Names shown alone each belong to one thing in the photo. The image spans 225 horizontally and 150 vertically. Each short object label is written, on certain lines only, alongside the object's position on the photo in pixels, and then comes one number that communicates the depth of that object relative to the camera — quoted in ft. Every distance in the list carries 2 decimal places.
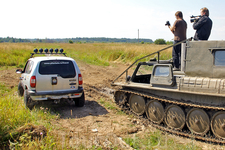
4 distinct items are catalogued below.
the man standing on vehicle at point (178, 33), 24.52
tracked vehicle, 17.17
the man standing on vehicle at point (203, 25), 21.65
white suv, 21.99
